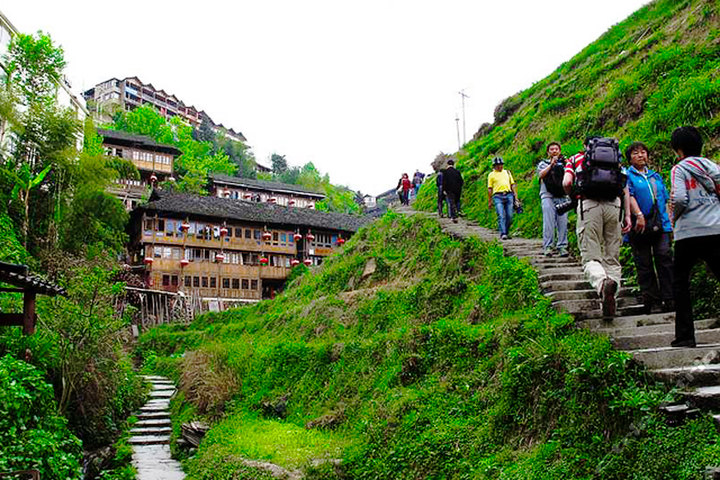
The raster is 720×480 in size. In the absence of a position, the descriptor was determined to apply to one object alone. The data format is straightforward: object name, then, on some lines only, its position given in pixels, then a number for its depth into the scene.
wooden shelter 9.31
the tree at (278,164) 85.26
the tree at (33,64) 29.38
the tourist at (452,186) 13.85
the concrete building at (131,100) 76.31
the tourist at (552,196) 8.94
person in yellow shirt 11.12
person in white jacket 4.62
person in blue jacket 6.34
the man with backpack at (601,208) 5.96
